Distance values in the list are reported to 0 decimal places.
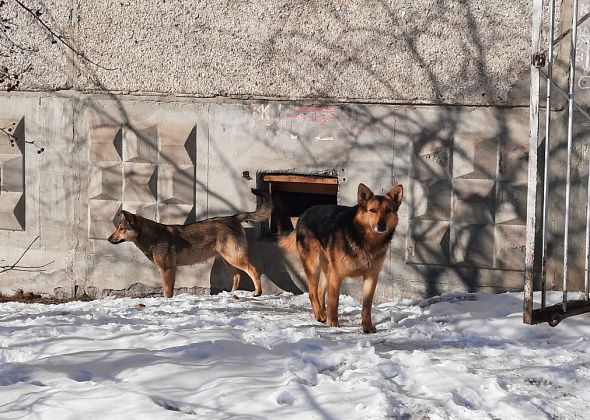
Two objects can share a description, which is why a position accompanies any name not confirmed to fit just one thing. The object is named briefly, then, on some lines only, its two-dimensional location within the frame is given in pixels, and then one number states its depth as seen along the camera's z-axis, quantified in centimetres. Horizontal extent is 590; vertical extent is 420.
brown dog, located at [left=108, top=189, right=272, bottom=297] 987
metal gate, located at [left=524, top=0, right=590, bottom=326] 581
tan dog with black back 771
